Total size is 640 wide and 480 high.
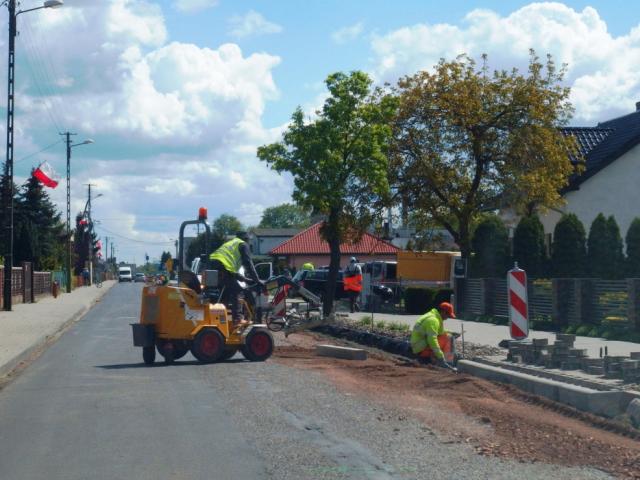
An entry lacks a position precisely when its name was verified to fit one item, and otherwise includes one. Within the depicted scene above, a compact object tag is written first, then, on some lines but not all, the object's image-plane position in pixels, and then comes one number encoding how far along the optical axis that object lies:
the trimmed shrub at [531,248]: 28.75
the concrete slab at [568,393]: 9.14
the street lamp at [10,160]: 33.03
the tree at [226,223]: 172.88
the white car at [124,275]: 116.25
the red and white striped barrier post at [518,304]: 15.28
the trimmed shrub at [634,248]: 25.00
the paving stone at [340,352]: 15.24
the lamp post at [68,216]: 59.00
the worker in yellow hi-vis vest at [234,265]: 14.43
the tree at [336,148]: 26.97
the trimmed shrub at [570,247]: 26.61
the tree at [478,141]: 30.44
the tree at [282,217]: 179.50
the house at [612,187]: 34.41
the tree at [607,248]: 25.92
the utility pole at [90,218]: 88.12
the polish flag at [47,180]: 42.12
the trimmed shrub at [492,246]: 30.06
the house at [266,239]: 119.44
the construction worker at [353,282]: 30.83
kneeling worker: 13.44
